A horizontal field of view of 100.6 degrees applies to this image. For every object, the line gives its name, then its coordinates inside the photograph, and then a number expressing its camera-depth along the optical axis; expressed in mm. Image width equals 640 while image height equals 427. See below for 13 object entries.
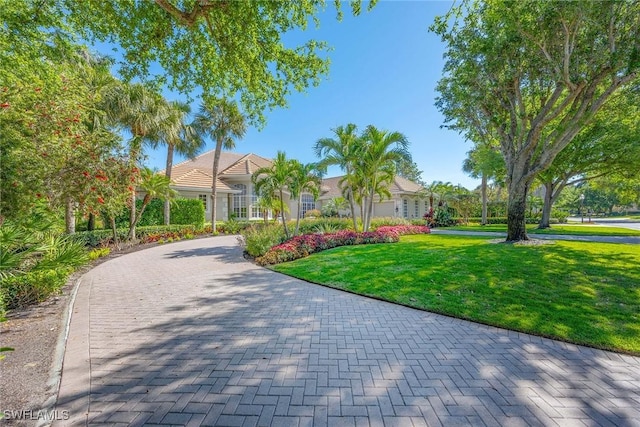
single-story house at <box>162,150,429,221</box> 23078
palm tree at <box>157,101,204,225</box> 16141
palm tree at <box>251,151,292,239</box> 12781
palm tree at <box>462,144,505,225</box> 18219
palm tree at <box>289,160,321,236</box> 12953
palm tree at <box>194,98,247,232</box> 19250
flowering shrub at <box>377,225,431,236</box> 15291
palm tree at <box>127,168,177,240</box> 14233
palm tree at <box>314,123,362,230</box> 13953
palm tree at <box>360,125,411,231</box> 13703
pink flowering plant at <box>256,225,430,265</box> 10148
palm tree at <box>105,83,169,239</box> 13555
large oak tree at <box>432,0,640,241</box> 8109
